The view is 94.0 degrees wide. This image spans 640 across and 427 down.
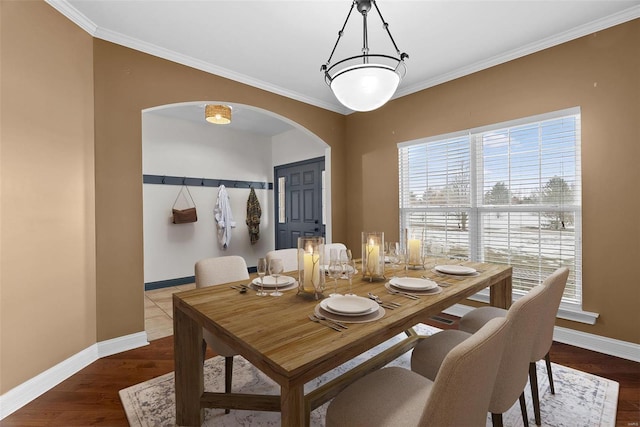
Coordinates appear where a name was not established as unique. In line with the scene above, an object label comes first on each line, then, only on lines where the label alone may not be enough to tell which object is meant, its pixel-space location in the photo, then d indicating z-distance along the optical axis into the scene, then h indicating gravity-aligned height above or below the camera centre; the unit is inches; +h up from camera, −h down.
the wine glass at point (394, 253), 82.4 -11.4
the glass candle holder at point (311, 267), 57.9 -10.5
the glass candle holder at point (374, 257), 70.9 -10.8
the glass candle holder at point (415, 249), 83.7 -10.4
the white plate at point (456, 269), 74.9 -14.8
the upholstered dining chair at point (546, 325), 53.3 -23.6
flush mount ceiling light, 141.1 +48.3
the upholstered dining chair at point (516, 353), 43.4 -22.2
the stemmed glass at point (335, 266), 58.3 -10.5
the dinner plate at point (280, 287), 64.1 -16.1
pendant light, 64.7 +29.0
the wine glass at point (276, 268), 61.7 -11.4
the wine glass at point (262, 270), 63.3 -12.1
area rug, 65.8 -45.7
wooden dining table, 35.9 -17.2
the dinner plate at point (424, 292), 60.9 -16.2
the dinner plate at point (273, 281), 64.6 -15.3
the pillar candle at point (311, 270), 57.8 -11.2
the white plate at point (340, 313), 47.3 -15.9
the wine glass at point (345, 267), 60.0 -10.9
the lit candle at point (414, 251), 83.8 -11.0
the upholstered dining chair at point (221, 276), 67.7 -16.5
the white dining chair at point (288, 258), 94.7 -14.2
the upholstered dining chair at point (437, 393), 29.6 -22.2
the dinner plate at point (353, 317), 46.6 -16.6
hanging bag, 180.5 -0.4
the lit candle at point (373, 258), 70.8 -10.9
